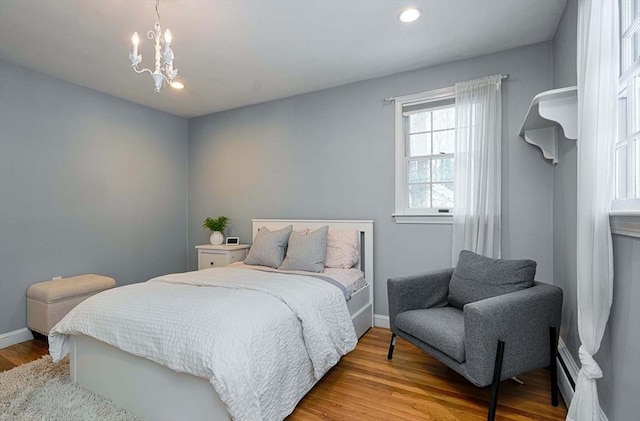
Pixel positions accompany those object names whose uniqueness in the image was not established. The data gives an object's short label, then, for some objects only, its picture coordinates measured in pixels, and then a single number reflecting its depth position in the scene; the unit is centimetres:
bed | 148
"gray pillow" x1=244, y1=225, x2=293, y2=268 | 303
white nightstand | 371
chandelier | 166
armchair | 168
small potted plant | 402
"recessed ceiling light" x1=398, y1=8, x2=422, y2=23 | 215
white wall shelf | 176
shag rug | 175
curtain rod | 262
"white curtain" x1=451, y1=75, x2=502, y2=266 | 260
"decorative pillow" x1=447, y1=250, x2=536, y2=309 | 201
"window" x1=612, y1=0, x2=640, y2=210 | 124
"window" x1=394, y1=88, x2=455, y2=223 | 297
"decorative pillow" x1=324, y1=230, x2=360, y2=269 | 303
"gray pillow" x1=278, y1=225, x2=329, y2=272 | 283
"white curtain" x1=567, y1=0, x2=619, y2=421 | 128
